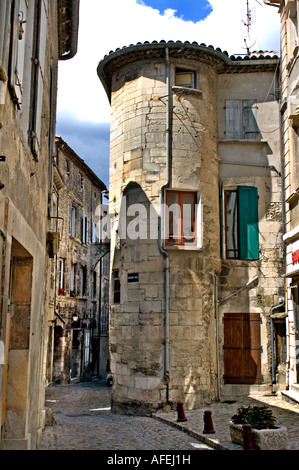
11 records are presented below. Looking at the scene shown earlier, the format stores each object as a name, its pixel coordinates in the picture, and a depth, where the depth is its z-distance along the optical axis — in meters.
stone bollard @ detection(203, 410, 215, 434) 9.66
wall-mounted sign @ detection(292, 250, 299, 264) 12.25
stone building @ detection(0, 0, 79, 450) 4.88
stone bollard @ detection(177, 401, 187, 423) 11.37
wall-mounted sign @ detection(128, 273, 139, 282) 13.71
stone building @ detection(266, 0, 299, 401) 12.53
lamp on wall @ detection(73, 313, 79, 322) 25.18
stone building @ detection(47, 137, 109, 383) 23.67
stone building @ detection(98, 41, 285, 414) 13.34
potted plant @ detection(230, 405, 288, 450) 7.66
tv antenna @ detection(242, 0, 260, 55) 17.21
